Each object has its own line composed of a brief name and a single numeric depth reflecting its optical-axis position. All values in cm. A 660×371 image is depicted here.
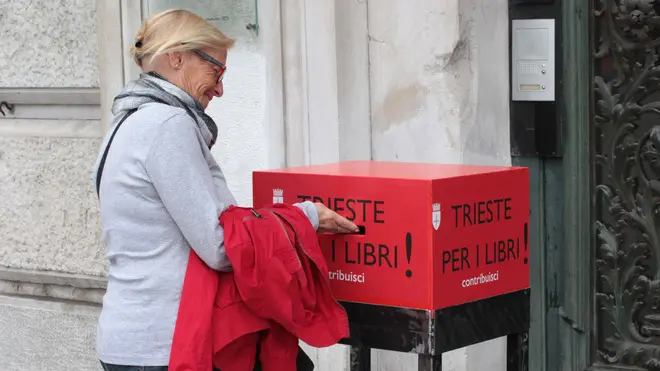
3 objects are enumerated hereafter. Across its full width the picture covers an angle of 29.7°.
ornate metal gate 426
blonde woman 304
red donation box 312
